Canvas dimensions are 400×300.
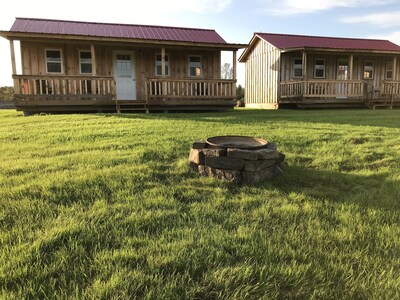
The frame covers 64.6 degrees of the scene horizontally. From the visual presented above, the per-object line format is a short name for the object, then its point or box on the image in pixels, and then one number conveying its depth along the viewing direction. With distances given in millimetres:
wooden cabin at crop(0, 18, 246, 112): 12352
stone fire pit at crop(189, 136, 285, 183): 3768
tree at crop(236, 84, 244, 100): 30014
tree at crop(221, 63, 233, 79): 59306
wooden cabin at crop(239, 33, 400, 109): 17156
